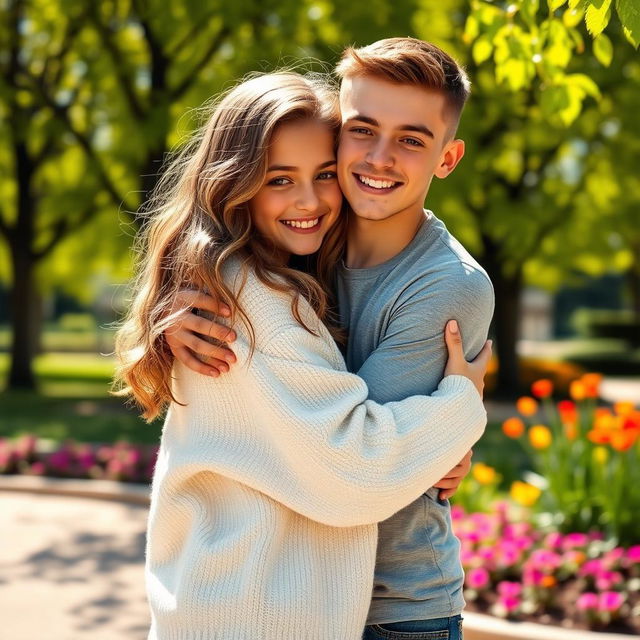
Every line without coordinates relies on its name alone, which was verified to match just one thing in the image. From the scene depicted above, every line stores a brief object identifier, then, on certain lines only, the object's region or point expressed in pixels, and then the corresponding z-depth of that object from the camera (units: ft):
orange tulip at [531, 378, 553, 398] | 18.57
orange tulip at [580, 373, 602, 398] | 18.20
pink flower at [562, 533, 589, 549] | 16.06
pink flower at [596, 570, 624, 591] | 14.94
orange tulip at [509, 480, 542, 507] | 16.61
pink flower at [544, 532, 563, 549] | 16.34
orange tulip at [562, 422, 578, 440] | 18.35
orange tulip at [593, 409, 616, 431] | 16.93
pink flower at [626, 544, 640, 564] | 15.37
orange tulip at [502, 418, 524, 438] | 17.67
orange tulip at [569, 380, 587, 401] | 18.13
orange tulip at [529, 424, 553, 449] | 17.24
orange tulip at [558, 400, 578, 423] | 18.15
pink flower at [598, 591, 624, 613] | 14.26
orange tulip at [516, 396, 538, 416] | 18.63
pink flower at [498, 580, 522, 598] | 14.85
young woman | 6.70
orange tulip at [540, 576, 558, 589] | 14.98
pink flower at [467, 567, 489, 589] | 15.57
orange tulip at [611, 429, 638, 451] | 16.35
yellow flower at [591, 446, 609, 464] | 17.49
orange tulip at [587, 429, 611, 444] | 16.74
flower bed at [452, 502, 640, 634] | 14.70
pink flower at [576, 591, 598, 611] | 14.40
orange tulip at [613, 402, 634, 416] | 17.01
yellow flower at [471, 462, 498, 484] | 17.66
